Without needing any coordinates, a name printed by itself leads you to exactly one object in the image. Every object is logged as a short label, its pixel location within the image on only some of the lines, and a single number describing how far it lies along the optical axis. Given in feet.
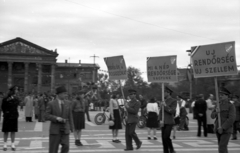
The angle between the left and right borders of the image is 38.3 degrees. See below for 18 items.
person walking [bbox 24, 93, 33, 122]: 73.36
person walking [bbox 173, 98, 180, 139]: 43.25
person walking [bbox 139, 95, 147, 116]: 59.52
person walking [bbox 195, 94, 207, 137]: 47.37
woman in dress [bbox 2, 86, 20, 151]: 33.48
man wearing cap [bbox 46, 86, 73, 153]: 23.29
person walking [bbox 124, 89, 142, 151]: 33.27
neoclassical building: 257.96
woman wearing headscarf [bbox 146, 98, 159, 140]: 44.50
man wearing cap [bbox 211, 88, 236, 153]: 24.04
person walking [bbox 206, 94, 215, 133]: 49.34
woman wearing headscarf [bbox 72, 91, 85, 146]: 37.27
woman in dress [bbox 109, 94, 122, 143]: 40.06
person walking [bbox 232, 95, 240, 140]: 45.19
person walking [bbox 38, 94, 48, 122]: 73.26
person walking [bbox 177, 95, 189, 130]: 54.03
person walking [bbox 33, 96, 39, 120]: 78.70
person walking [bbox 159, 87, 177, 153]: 29.60
